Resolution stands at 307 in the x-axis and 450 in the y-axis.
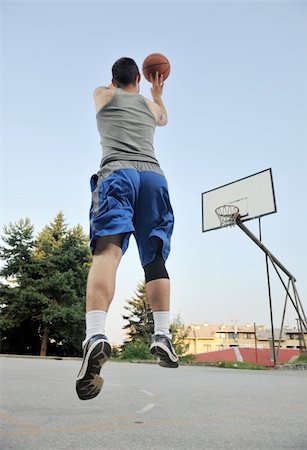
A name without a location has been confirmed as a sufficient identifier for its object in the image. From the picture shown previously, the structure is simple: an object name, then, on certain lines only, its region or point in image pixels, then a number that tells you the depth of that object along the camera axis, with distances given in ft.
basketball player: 4.69
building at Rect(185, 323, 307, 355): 205.67
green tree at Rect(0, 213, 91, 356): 71.15
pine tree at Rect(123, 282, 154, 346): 94.17
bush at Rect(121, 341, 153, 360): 54.75
